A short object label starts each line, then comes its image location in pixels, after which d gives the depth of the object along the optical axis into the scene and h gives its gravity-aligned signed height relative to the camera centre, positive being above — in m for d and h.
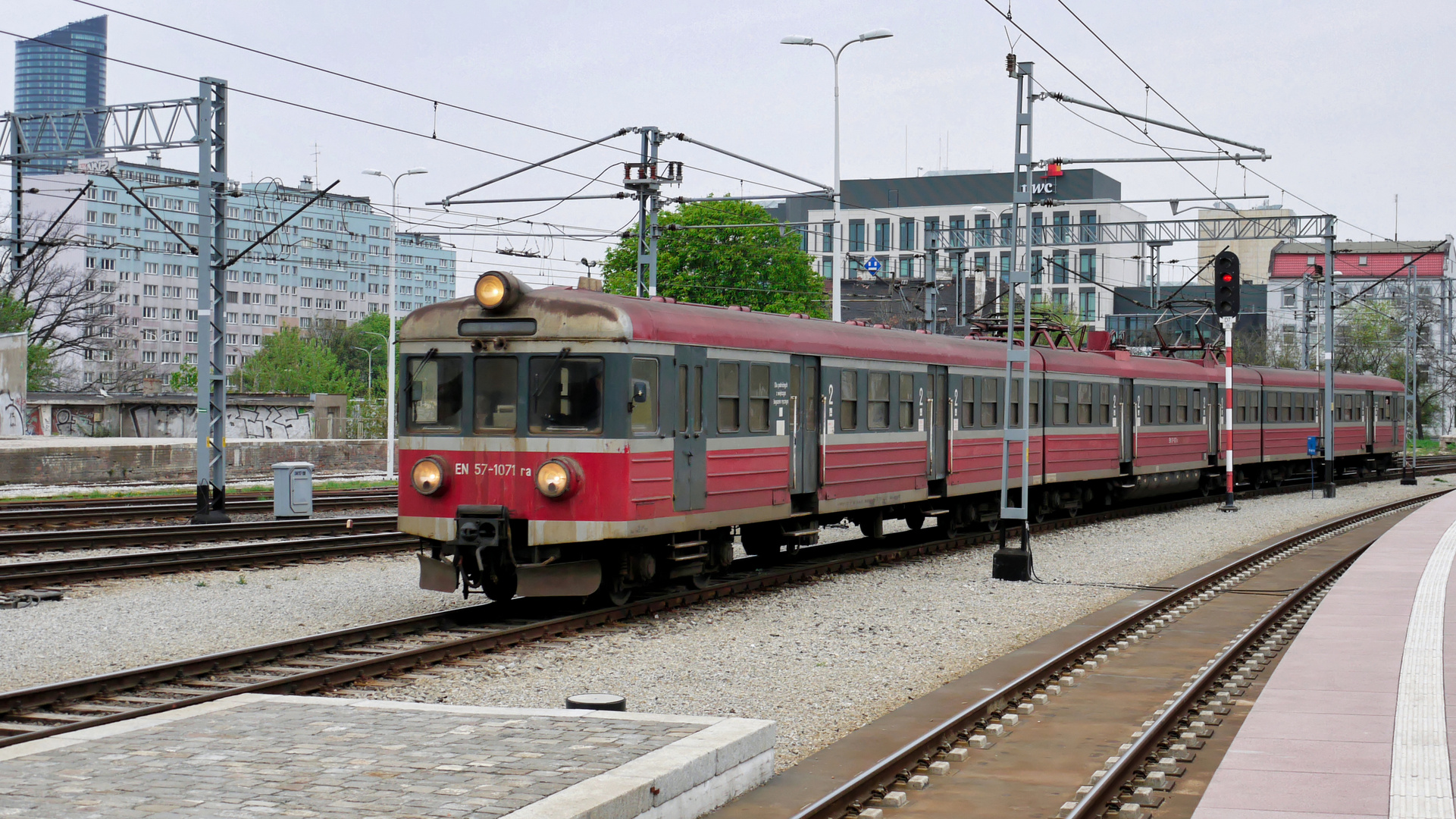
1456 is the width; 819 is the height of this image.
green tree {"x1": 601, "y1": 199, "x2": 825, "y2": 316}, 63.62 +6.75
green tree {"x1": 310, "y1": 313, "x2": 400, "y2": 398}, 127.62 +5.97
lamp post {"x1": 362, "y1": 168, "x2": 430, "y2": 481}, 39.75 +0.41
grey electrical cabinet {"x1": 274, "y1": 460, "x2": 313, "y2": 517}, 25.59 -1.35
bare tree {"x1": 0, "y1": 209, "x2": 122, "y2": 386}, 61.81 +5.33
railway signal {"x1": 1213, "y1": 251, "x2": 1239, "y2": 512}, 27.38 +2.40
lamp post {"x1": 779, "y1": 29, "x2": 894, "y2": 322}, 34.00 +8.91
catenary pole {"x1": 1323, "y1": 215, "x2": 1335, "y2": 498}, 35.78 +1.30
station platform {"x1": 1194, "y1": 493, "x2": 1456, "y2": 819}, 6.98 -1.82
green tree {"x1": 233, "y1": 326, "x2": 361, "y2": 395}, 100.88 +3.09
